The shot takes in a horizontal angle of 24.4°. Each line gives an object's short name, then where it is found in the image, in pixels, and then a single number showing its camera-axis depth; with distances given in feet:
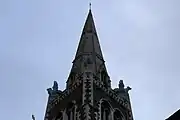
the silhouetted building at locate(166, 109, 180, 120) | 51.96
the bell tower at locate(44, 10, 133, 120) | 101.23
